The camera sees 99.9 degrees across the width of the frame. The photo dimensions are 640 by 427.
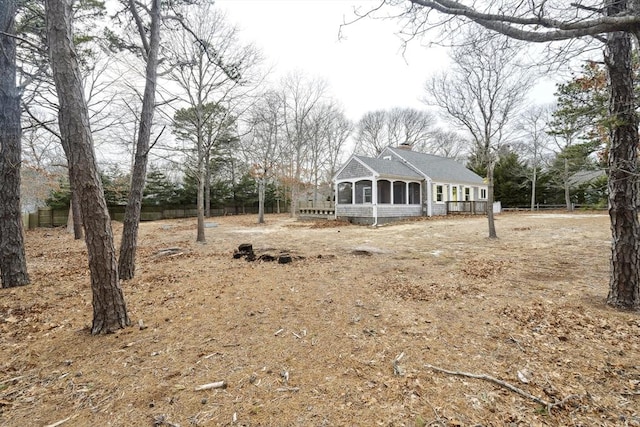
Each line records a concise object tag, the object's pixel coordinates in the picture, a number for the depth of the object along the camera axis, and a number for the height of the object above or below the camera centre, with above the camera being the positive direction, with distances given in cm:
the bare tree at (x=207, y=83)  966 +499
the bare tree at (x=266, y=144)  1836 +501
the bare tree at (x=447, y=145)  3219 +766
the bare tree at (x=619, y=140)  314 +77
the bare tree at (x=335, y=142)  3003 +775
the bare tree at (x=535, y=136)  2212 +603
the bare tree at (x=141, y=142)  486 +133
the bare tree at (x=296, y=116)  2194 +793
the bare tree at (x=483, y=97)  907 +392
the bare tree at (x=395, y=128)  3148 +951
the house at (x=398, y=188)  1598 +133
